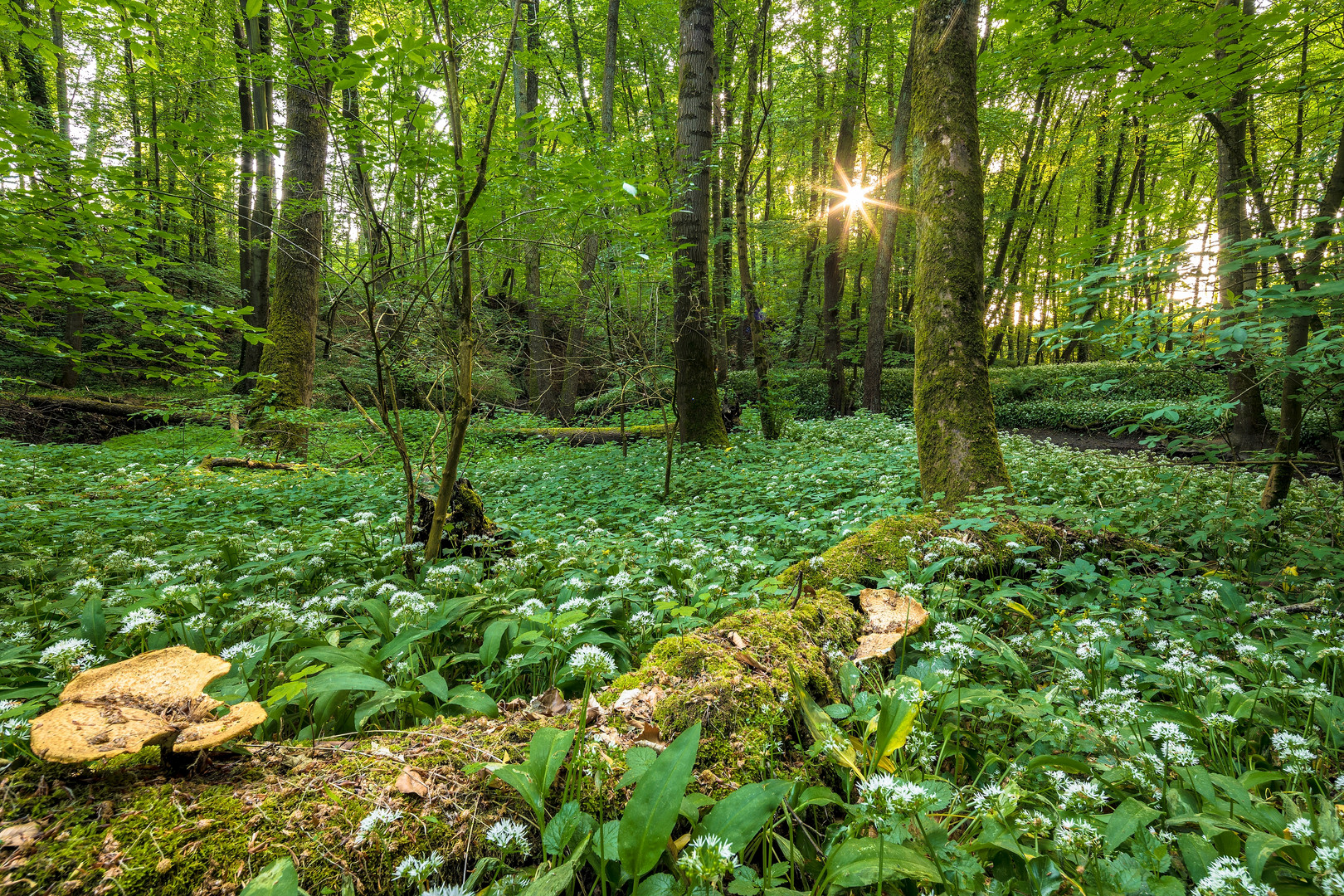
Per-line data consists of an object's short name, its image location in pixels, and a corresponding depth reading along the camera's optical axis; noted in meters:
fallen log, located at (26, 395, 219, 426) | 10.38
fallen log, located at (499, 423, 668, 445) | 10.94
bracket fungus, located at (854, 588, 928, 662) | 1.98
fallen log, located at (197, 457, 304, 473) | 6.84
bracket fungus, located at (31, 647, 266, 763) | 0.99
